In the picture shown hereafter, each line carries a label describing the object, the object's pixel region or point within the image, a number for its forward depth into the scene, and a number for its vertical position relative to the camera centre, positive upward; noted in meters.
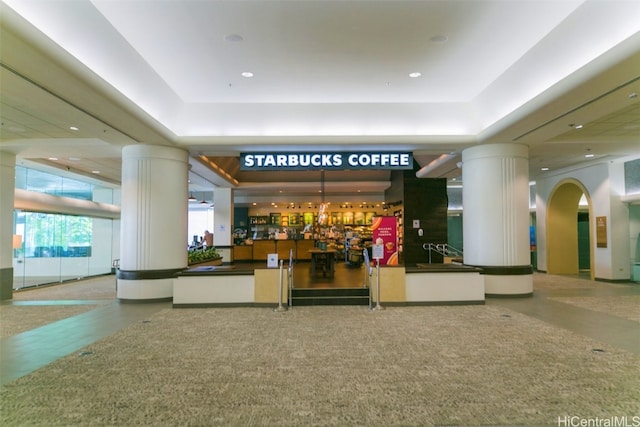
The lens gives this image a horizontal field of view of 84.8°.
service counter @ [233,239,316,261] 15.76 -0.80
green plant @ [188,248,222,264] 10.65 -0.79
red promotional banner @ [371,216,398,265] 11.98 -0.05
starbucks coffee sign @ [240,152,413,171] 7.74 +1.56
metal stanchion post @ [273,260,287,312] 7.05 -1.47
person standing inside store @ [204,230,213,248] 15.08 -0.36
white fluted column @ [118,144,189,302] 7.72 +0.14
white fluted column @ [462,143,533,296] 8.00 +0.30
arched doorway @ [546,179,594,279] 12.95 -0.07
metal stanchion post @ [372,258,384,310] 7.12 -1.21
